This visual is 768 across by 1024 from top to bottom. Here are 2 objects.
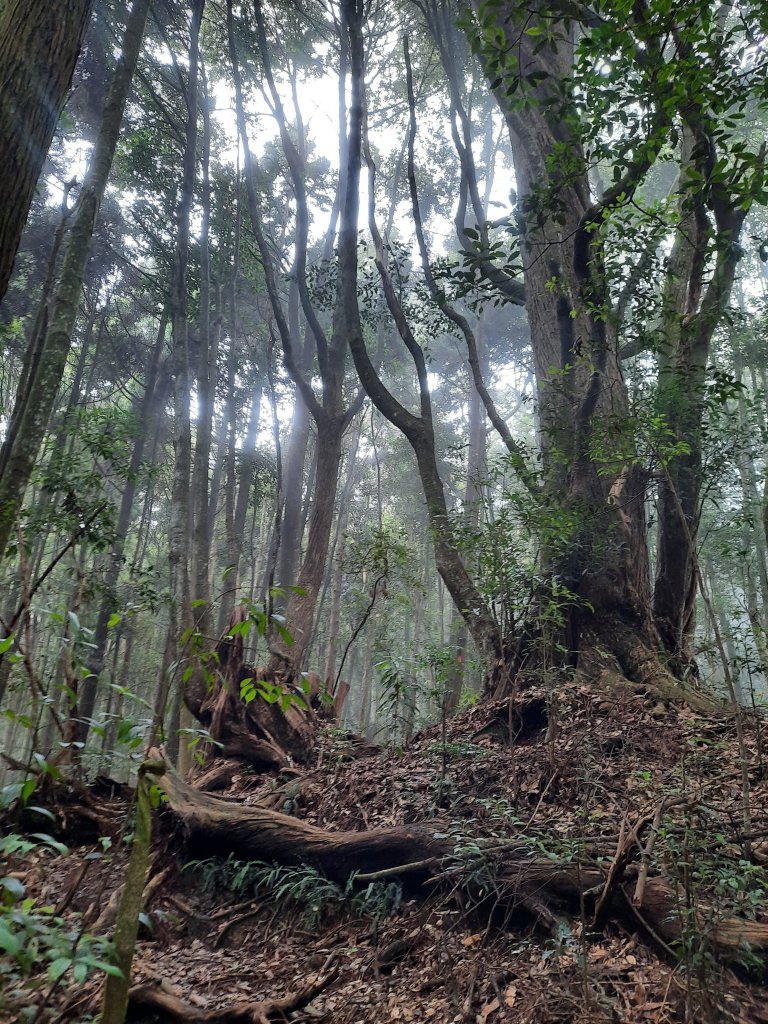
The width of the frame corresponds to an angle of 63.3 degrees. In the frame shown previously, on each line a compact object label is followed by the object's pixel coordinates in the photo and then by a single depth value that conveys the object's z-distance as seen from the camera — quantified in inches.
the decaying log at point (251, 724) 227.0
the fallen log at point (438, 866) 105.6
